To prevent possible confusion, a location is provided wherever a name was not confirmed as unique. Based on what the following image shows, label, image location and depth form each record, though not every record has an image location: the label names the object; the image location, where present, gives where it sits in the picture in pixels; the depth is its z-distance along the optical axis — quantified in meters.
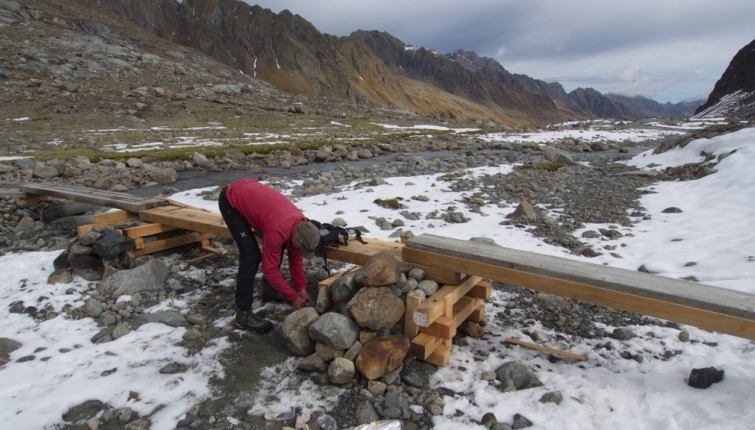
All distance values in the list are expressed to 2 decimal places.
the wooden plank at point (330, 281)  5.54
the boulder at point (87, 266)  7.12
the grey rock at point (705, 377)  4.23
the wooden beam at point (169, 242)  7.92
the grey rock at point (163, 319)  5.87
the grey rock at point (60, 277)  6.90
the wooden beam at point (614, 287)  3.94
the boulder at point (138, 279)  6.71
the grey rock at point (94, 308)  6.05
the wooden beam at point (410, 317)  4.95
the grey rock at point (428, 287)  5.31
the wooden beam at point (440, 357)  4.88
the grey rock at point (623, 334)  5.32
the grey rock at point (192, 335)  5.53
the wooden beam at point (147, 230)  7.70
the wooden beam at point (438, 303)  4.71
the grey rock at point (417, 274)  5.52
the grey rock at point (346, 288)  5.32
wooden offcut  4.99
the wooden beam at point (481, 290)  5.67
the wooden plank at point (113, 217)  8.34
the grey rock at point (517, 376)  4.55
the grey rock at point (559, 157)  22.06
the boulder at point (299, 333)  5.07
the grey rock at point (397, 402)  4.20
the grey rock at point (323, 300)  5.47
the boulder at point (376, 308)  4.85
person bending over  5.32
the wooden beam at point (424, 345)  4.80
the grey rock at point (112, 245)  7.35
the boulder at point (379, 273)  5.09
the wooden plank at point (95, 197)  8.73
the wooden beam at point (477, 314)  5.79
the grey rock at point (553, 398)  4.25
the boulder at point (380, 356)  4.58
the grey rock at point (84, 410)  4.15
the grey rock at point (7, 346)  5.14
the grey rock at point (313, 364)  4.79
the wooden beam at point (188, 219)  7.25
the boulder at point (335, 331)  4.79
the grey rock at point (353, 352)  4.77
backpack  6.04
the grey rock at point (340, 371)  4.57
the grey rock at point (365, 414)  4.13
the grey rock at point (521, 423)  3.97
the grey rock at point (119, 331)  5.54
